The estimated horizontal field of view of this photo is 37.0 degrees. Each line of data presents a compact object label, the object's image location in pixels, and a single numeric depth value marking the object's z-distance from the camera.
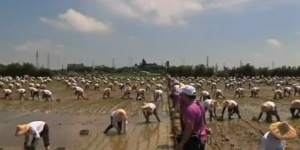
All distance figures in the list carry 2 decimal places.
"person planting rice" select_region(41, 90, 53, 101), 31.22
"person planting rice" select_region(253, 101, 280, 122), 18.84
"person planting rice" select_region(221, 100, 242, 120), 20.14
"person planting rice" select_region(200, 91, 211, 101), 25.38
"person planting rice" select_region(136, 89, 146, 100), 32.88
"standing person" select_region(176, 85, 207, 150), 6.63
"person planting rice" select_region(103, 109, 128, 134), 15.10
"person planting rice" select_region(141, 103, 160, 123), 18.41
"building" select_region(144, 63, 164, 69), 105.94
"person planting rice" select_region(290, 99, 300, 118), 20.39
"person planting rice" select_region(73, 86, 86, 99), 33.91
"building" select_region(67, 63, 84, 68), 115.66
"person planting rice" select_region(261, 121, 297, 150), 7.05
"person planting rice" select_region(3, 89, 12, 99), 33.25
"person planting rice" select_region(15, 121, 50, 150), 11.14
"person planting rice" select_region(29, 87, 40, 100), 33.55
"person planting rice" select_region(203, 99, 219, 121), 18.94
